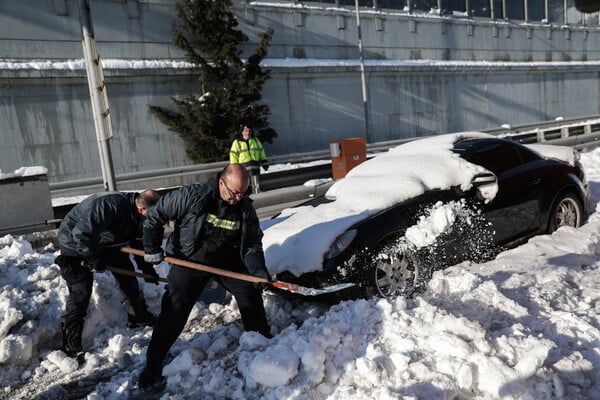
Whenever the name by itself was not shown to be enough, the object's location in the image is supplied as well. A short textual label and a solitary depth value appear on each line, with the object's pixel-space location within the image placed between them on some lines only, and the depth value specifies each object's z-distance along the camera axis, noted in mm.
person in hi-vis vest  10273
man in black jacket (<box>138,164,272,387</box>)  3668
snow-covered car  4266
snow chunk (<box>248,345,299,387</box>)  3137
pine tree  15312
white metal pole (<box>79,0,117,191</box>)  6836
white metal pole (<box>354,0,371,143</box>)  19047
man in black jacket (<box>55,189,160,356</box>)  4156
